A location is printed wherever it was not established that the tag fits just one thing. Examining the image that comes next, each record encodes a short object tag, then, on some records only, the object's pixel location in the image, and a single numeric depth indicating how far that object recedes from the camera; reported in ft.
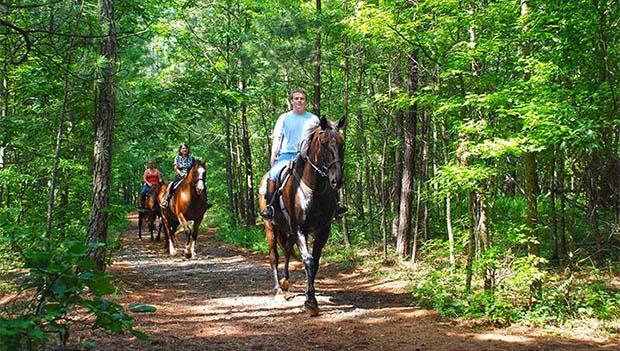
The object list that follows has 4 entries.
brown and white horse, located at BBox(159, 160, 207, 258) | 43.39
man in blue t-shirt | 26.53
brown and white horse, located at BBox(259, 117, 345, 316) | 22.39
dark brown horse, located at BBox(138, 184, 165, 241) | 57.93
